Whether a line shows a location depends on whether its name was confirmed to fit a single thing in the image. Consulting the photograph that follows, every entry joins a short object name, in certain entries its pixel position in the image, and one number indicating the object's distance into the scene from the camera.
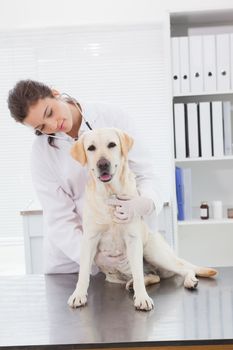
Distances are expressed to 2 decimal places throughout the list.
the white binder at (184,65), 2.75
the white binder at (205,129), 2.77
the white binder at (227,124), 2.78
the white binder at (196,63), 2.75
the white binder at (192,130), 2.77
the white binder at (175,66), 2.75
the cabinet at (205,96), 2.76
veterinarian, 1.47
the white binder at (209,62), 2.75
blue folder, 2.79
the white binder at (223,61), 2.75
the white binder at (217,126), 2.77
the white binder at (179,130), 2.77
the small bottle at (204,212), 2.84
